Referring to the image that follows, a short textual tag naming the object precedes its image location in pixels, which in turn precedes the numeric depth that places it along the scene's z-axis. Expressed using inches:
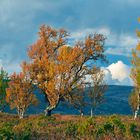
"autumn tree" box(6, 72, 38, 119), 2719.0
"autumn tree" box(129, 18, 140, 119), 1887.2
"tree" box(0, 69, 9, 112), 3324.3
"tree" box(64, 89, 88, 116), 2575.3
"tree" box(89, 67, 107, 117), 2785.4
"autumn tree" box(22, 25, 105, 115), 2468.0
